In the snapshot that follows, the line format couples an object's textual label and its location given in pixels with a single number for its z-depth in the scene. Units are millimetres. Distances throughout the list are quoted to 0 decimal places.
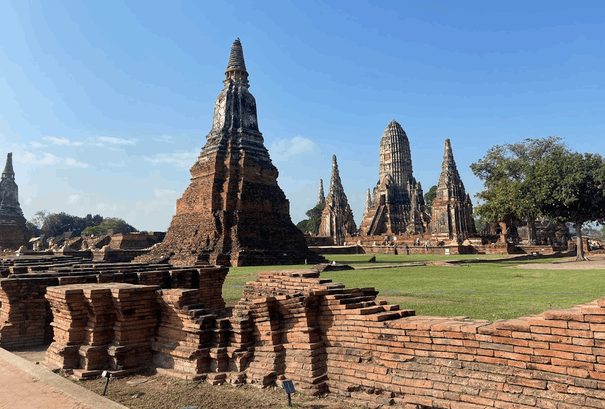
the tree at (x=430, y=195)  93331
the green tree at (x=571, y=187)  24516
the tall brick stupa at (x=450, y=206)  55312
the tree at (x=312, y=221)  96750
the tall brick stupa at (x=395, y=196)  66562
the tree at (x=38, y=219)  107400
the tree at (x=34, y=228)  96050
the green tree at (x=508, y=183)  26844
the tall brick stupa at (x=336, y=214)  70625
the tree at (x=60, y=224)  95000
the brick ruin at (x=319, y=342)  4020
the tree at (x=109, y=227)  88125
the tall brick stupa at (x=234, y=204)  29344
